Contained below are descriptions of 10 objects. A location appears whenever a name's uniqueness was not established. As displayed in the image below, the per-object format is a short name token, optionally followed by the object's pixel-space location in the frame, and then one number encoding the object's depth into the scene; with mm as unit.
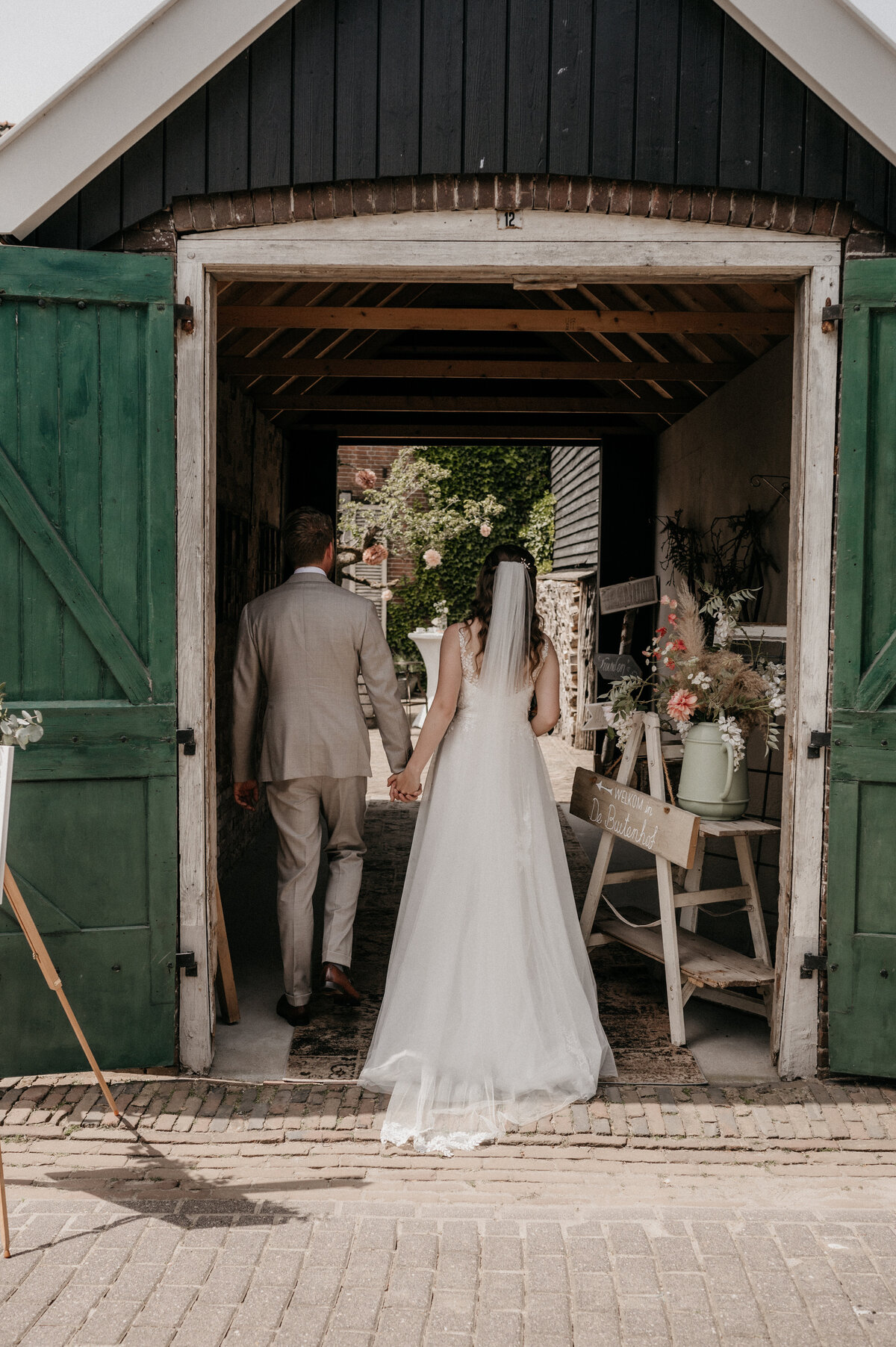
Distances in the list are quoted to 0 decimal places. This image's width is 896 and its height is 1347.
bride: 3584
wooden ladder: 4055
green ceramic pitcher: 4148
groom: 4309
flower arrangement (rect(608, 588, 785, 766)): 4102
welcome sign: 4031
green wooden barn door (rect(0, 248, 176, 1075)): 3625
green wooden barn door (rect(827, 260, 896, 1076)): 3678
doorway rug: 3883
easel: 3125
